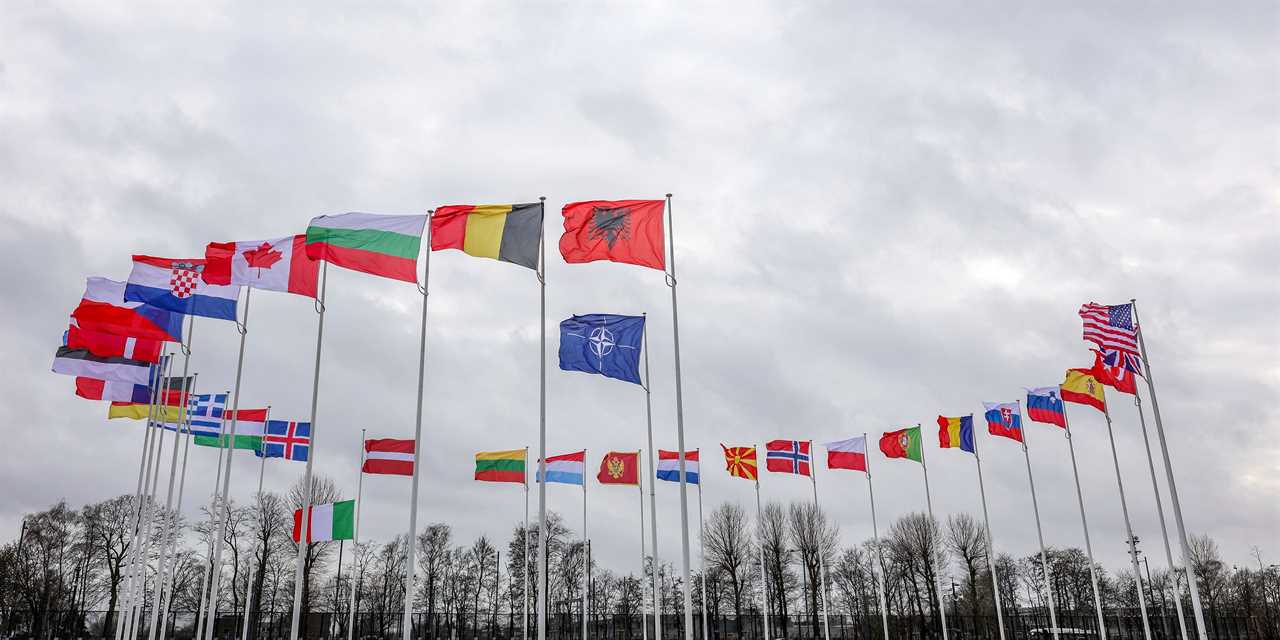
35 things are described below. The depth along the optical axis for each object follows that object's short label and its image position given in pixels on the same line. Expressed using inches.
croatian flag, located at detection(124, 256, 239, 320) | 1080.2
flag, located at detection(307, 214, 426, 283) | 901.8
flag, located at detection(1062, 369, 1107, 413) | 1441.1
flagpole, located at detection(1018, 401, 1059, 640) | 1663.4
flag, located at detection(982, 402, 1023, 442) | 1601.9
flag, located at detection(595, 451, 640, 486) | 1583.4
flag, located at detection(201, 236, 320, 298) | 985.5
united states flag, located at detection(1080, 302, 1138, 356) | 1172.5
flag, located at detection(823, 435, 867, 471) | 1713.8
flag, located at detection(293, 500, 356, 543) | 1098.7
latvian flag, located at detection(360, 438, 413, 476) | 1312.7
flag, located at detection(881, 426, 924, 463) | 1690.1
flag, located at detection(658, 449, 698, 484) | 1644.9
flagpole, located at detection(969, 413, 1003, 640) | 1732.5
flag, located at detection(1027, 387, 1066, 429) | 1523.1
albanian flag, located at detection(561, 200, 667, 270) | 885.2
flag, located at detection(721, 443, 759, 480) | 1763.0
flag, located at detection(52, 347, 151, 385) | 1251.8
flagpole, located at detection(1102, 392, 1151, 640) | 1500.1
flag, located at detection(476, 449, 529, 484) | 1459.2
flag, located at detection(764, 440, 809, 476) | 1706.4
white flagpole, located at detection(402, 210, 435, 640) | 837.2
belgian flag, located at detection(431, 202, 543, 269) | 900.6
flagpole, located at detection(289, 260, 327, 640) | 893.0
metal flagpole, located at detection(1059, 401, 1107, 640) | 1535.3
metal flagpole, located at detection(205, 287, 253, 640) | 1095.0
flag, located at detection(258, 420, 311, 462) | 1427.2
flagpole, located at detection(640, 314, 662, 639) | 956.7
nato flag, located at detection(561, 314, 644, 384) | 930.1
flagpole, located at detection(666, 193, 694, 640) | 800.9
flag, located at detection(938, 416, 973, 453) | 1668.3
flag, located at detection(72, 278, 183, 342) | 1160.8
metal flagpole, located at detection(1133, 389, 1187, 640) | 1256.5
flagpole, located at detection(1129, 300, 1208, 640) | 1109.7
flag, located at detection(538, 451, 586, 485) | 1592.0
